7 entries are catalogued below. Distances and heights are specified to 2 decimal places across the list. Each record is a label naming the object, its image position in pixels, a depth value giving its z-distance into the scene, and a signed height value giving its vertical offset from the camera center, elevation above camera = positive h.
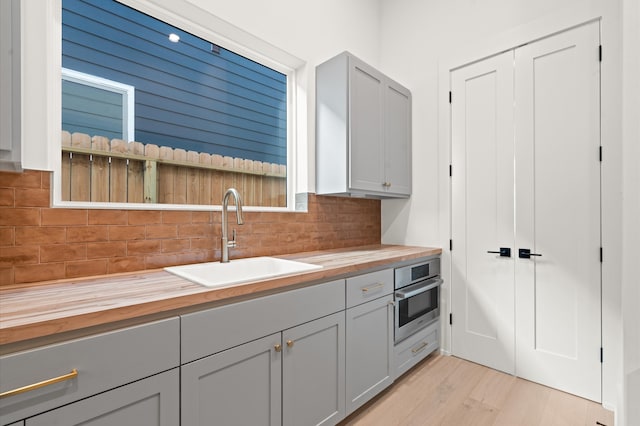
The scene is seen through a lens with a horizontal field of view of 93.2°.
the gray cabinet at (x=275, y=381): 1.11 -0.72
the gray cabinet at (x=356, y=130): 2.25 +0.66
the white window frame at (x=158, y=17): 1.29 +0.70
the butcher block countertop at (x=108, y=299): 0.80 -0.29
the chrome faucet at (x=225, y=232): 1.78 -0.12
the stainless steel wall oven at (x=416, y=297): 2.11 -0.65
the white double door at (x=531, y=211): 1.99 +0.01
